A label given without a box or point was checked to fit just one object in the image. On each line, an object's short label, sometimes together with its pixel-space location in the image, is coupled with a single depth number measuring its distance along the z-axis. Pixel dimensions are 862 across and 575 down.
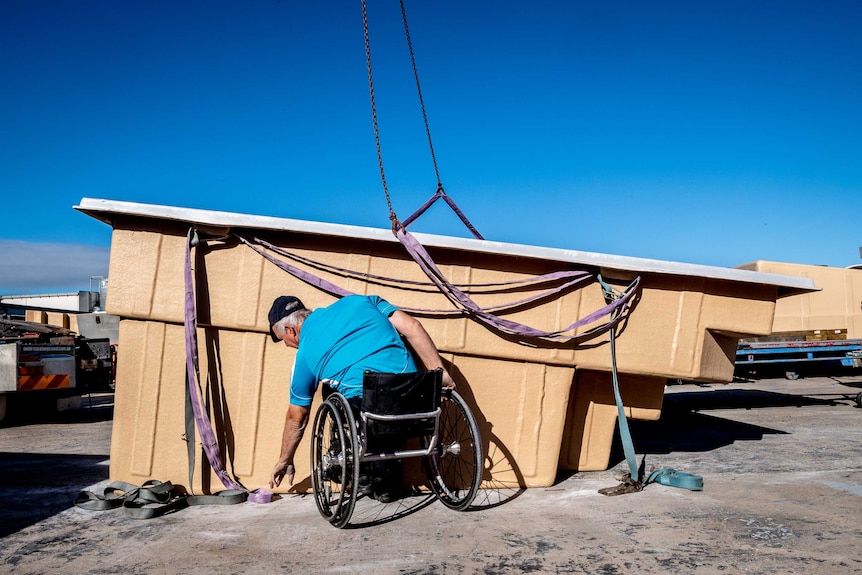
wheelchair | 3.54
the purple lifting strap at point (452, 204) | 5.95
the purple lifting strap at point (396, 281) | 4.60
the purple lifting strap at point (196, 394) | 4.43
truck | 9.16
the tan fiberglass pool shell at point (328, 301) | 4.59
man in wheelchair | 3.90
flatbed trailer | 11.95
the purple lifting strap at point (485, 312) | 4.53
